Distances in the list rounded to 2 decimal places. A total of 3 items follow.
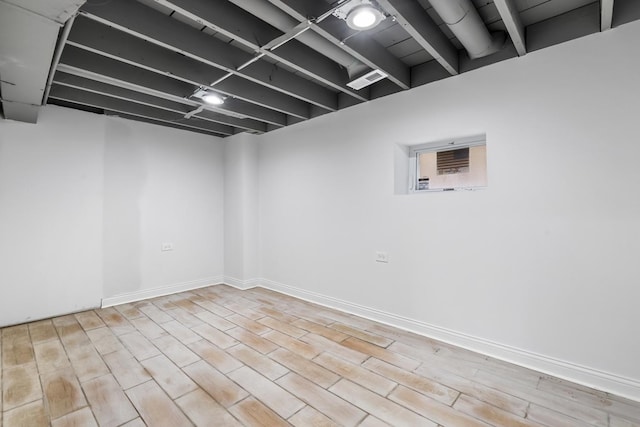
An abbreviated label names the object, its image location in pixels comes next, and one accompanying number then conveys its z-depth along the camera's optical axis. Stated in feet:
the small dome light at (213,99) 10.03
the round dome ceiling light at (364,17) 5.84
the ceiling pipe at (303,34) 6.07
